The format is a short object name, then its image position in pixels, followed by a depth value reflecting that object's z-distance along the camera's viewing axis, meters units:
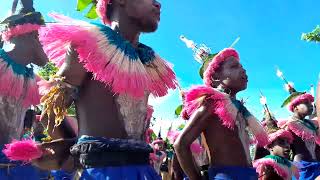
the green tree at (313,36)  8.88
